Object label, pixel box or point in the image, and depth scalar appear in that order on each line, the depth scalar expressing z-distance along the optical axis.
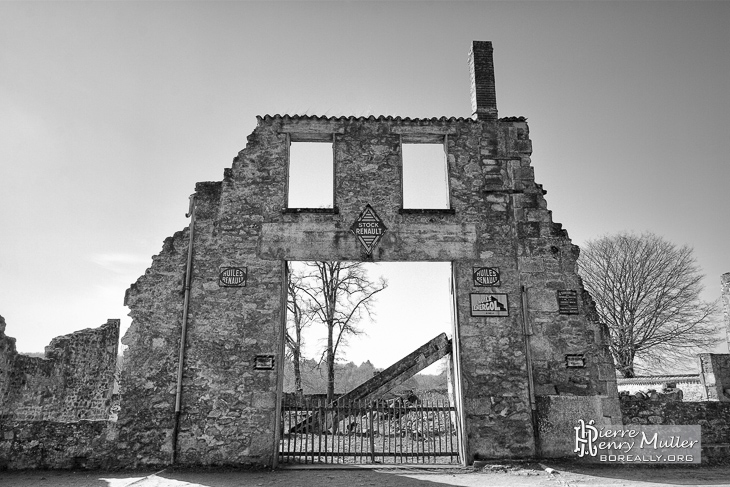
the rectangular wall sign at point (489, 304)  9.88
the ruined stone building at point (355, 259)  9.20
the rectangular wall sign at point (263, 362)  9.45
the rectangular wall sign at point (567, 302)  9.90
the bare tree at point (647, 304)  28.08
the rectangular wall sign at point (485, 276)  10.01
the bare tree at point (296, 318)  24.62
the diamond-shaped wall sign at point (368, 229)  10.03
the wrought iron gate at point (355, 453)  9.62
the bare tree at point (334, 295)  25.23
